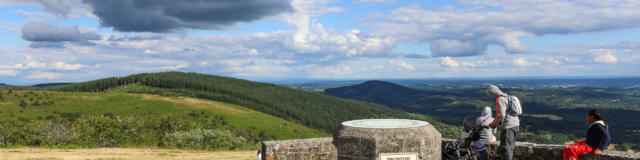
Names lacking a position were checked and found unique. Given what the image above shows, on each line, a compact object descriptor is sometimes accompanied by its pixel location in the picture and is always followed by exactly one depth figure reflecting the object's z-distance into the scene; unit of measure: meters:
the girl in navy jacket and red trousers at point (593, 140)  9.59
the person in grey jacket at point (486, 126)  10.99
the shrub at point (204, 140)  49.19
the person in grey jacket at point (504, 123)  10.64
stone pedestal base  11.66
